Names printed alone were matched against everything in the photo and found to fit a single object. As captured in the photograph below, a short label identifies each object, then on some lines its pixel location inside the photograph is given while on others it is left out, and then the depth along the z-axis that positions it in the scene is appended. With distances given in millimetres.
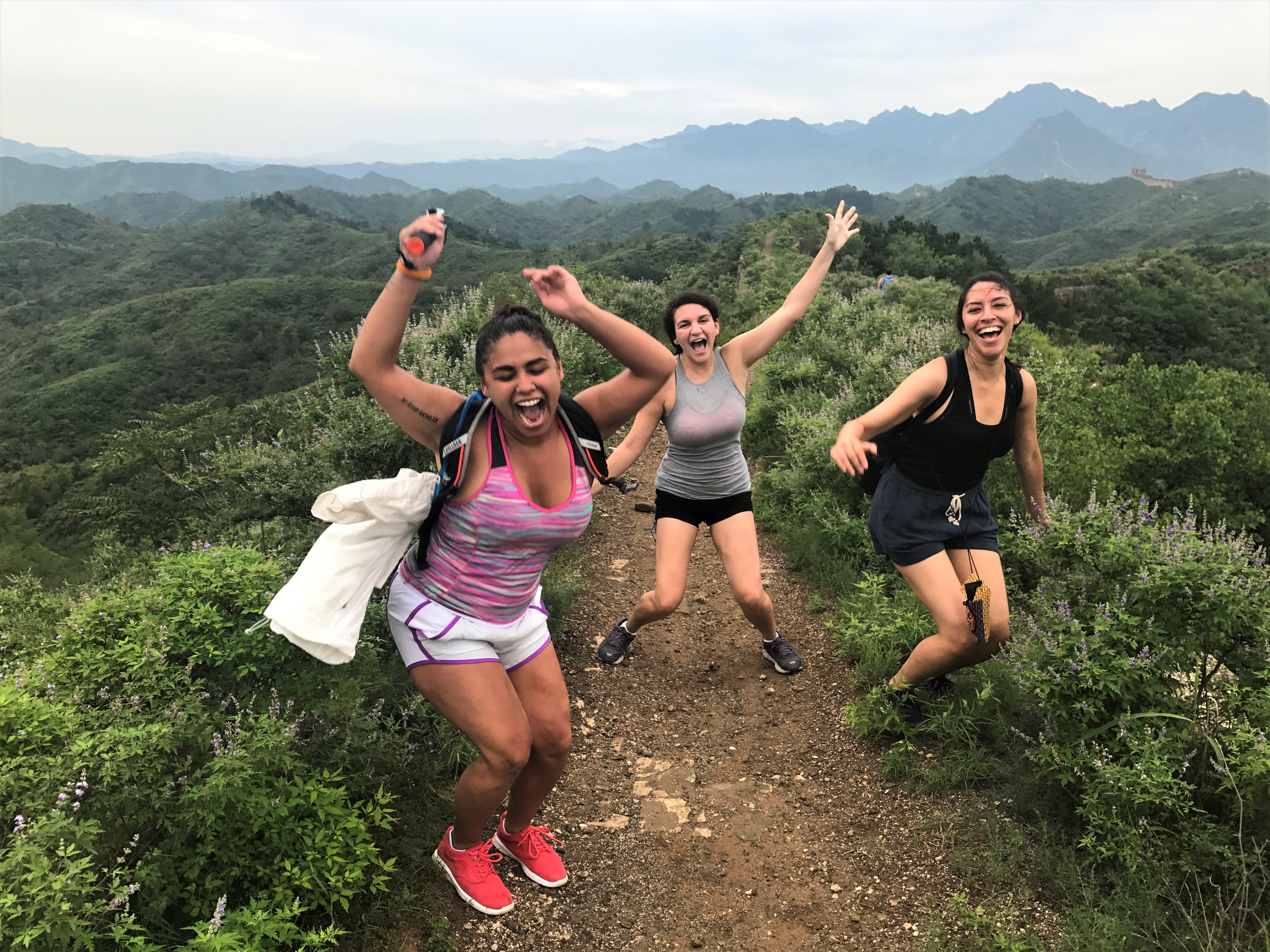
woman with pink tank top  2371
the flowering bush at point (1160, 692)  2678
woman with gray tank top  4273
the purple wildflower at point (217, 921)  2055
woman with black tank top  3439
